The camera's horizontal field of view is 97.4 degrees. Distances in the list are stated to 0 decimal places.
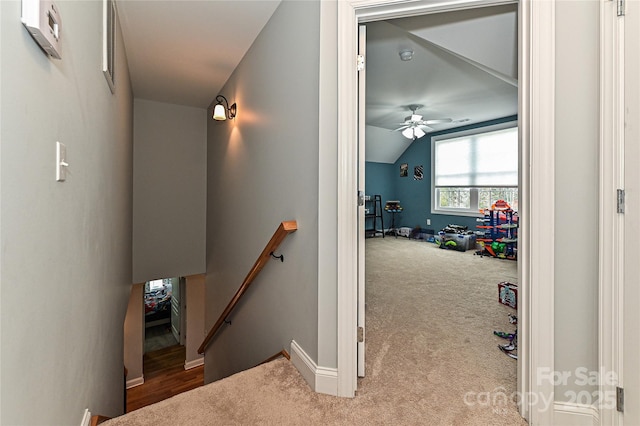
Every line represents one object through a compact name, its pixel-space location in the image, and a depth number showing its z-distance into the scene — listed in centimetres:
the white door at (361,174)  151
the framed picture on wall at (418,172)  716
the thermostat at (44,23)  72
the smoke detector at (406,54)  284
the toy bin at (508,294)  264
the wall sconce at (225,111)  308
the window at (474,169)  541
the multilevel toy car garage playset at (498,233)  473
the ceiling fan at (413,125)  466
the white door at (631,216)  101
